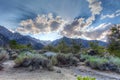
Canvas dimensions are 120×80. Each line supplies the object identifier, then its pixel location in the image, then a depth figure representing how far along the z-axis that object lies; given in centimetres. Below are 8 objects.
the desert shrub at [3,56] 560
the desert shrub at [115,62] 612
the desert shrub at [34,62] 480
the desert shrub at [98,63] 587
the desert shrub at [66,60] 618
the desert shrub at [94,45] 1681
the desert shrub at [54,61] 564
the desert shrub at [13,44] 1908
